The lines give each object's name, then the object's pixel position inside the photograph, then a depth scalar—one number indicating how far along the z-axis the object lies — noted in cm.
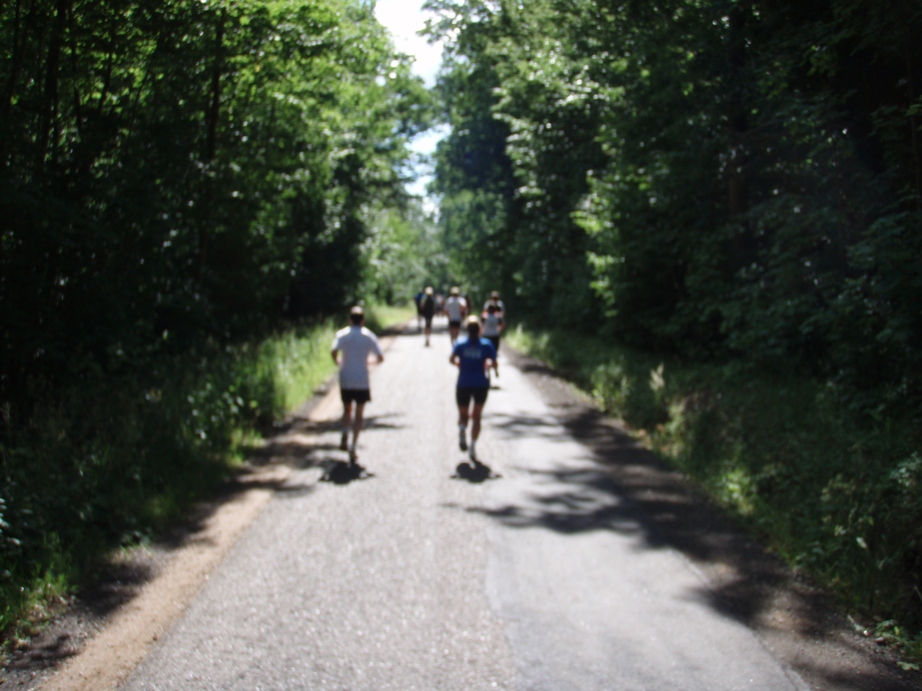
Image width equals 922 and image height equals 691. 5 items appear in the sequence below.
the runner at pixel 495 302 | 2028
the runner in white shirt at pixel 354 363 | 1123
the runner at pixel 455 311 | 2536
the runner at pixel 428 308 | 3148
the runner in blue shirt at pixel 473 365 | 1139
